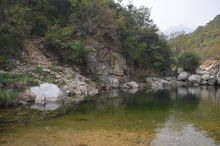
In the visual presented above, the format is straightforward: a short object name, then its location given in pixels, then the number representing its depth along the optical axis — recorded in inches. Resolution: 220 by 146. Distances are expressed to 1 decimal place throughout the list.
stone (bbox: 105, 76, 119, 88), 966.4
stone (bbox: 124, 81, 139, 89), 1028.7
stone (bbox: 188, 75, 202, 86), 1295.5
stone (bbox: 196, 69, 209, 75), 1381.2
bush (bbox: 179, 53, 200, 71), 1434.5
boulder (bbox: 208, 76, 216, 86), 1246.2
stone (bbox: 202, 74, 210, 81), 1279.0
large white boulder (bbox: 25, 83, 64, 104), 521.0
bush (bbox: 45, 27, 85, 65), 827.4
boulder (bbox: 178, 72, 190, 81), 1343.5
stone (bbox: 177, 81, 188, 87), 1230.1
